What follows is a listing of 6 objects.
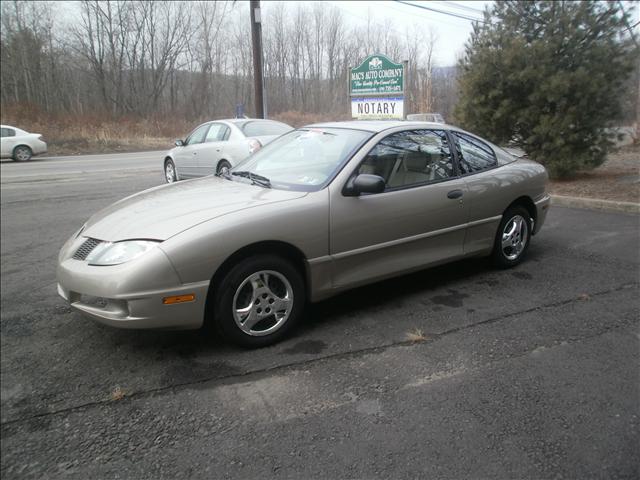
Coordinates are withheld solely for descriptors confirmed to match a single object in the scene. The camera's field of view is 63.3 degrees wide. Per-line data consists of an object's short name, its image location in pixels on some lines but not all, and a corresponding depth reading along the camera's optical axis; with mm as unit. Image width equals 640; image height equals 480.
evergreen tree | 9266
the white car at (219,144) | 9594
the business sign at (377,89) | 10009
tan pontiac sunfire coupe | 3197
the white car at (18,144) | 19938
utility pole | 14602
